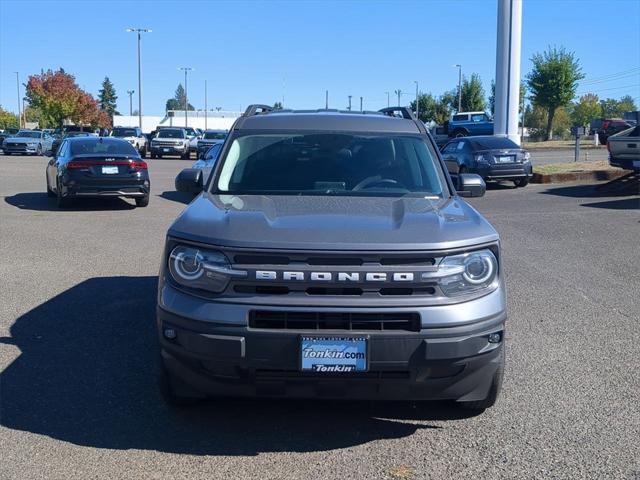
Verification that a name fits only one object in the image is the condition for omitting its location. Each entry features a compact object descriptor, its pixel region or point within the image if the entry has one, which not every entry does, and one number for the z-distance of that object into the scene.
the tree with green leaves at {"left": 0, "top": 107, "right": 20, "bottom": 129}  116.87
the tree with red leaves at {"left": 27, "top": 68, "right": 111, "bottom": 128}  74.50
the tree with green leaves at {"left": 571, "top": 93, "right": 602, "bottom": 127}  109.46
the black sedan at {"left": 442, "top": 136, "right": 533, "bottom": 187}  20.70
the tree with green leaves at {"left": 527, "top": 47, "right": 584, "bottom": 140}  54.12
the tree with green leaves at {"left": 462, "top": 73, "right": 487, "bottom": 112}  75.00
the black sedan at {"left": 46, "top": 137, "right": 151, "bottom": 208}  15.69
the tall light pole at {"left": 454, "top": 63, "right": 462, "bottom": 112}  69.89
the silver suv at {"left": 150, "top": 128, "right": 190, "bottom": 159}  40.06
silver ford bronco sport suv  4.00
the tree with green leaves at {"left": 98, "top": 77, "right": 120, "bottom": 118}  147.25
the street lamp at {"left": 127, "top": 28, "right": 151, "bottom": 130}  61.28
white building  110.33
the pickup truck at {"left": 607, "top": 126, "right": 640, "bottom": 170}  17.64
